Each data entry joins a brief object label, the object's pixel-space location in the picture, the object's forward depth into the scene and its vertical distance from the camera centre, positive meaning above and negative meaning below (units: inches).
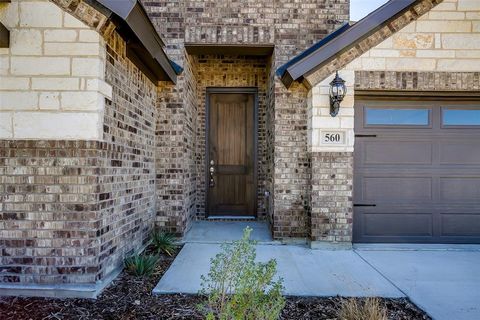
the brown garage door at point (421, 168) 194.4 -0.5
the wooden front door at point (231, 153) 263.9 +11.1
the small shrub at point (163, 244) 174.6 -43.7
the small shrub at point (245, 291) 83.0 -34.9
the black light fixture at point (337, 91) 176.1 +42.4
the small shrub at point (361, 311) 94.2 -44.7
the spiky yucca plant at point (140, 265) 137.9 -43.9
